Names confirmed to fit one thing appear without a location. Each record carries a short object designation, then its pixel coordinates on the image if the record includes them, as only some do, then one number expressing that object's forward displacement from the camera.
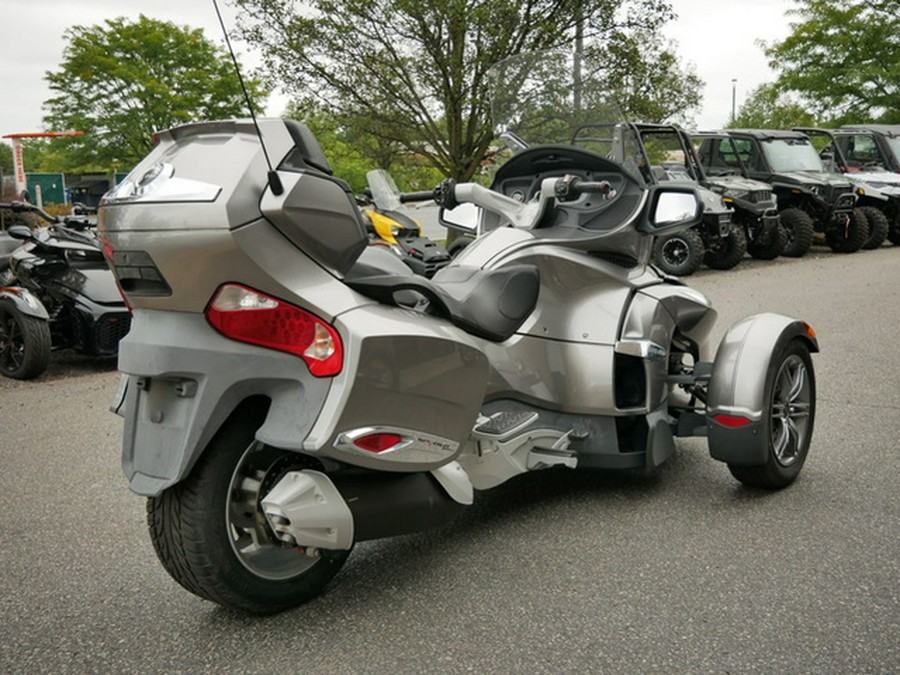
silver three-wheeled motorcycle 2.51
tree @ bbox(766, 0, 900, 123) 25.67
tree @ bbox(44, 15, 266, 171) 27.09
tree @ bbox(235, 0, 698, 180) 14.56
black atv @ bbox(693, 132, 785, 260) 14.82
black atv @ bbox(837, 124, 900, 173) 19.23
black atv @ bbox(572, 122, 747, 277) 13.20
